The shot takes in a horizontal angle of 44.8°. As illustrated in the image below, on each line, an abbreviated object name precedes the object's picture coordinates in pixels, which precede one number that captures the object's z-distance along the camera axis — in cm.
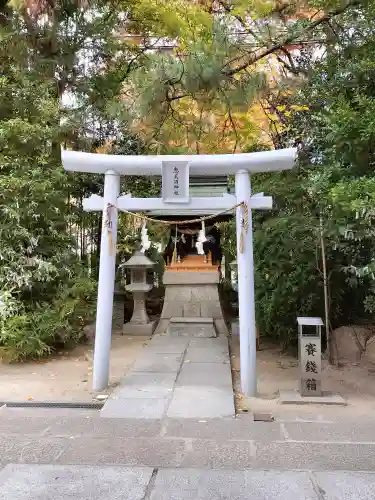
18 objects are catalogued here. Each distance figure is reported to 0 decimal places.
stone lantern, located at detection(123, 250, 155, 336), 961
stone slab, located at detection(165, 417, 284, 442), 402
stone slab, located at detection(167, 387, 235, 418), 461
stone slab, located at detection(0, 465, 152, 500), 297
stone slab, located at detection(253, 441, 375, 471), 341
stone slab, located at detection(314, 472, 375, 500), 295
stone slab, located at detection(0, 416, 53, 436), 413
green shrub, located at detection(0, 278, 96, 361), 684
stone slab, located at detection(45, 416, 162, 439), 406
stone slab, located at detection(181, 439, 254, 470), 342
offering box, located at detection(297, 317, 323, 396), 523
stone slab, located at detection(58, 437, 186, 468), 347
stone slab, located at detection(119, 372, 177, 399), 525
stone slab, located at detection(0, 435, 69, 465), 355
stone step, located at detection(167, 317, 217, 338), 907
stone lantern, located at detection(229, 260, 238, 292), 995
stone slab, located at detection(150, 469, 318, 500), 296
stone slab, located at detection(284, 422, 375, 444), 397
